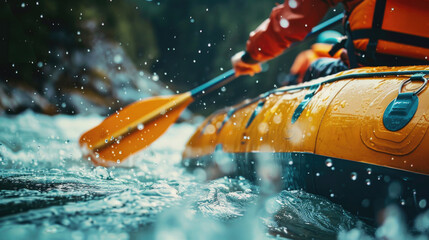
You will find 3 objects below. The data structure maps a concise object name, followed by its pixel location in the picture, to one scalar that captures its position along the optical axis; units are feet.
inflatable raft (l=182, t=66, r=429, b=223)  3.52
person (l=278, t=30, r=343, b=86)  11.24
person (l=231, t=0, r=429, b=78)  4.64
